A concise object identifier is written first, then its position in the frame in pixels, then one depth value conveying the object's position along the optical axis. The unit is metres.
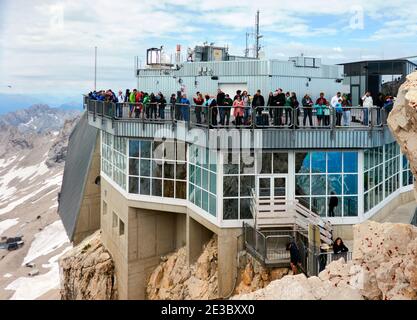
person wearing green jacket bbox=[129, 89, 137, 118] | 19.52
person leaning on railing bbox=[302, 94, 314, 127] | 15.66
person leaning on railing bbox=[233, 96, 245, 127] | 15.51
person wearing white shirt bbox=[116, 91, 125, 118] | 20.05
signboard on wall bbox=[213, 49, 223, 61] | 31.62
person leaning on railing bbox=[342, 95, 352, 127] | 16.17
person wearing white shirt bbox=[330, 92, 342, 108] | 16.24
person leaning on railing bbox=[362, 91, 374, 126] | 16.36
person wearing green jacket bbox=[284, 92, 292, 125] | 15.72
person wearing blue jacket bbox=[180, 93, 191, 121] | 17.09
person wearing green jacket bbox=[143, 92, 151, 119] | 18.91
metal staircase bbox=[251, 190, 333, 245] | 15.70
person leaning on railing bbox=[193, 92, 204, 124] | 16.36
